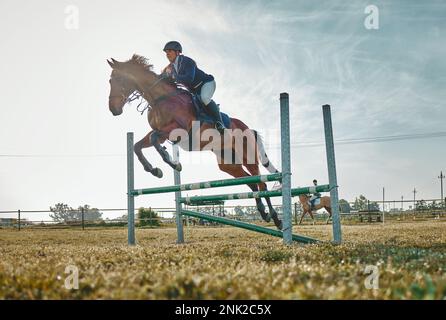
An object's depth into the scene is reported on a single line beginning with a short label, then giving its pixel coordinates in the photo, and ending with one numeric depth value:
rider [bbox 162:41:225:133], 6.59
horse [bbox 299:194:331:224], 22.99
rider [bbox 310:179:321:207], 23.73
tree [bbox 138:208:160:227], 25.61
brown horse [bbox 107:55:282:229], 6.50
